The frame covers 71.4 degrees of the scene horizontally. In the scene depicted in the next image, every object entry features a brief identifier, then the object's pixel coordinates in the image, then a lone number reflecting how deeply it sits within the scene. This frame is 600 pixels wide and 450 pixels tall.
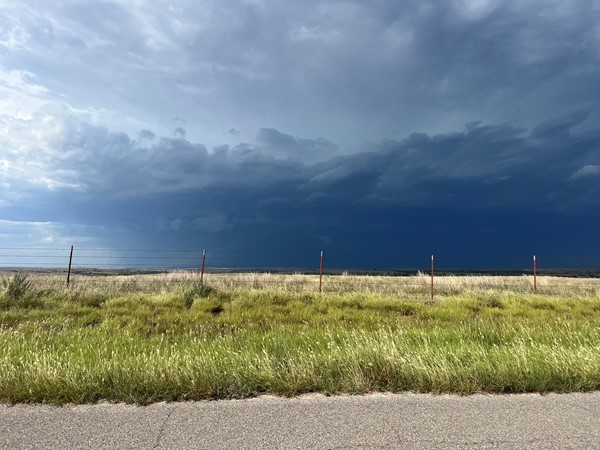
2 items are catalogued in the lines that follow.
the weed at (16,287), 13.92
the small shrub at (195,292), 15.00
